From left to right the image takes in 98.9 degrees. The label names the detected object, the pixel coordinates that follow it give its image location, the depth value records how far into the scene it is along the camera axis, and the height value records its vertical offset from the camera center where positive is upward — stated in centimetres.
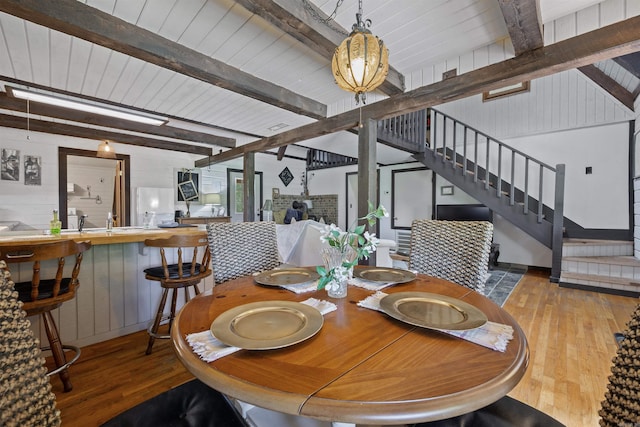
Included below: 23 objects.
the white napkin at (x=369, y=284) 126 -36
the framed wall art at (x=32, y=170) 430 +59
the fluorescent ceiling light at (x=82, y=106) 289 +118
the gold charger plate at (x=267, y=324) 72 -35
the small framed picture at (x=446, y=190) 584 +40
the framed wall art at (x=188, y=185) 595 +50
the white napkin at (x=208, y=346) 68 -37
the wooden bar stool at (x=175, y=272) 195 -50
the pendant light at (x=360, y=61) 151 +84
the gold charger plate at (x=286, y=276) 128 -34
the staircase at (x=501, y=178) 414 +55
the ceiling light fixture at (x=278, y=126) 430 +131
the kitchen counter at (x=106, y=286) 202 -67
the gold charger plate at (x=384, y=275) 133 -34
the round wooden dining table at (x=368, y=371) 54 -38
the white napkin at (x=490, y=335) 74 -37
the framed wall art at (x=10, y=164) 413 +65
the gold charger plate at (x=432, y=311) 83 -35
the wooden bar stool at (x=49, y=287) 144 -49
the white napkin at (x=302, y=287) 120 -36
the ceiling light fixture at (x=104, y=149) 387 +83
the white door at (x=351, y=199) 763 +26
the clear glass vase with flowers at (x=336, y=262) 112 -22
